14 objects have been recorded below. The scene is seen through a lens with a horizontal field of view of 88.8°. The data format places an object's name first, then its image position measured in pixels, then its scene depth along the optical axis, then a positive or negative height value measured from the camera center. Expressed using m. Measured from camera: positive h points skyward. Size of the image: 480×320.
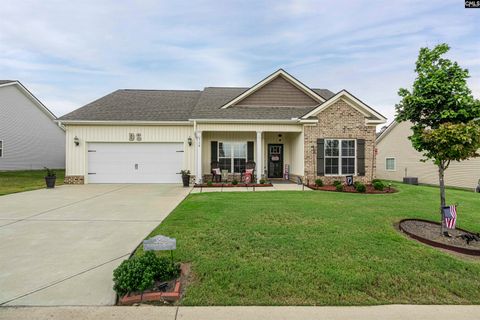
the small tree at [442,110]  4.70 +1.05
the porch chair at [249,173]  12.75 -0.64
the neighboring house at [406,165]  17.91 -0.37
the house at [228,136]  12.59 +1.38
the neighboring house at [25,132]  19.19 +2.49
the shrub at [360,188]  10.31 -1.15
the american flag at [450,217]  4.89 -1.12
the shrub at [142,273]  2.86 -1.37
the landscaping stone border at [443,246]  4.09 -1.50
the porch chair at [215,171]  13.46 -0.59
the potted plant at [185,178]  12.59 -0.88
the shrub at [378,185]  10.69 -1.09
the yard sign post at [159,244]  3.25 -1.11
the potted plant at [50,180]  11.80 -0.92
